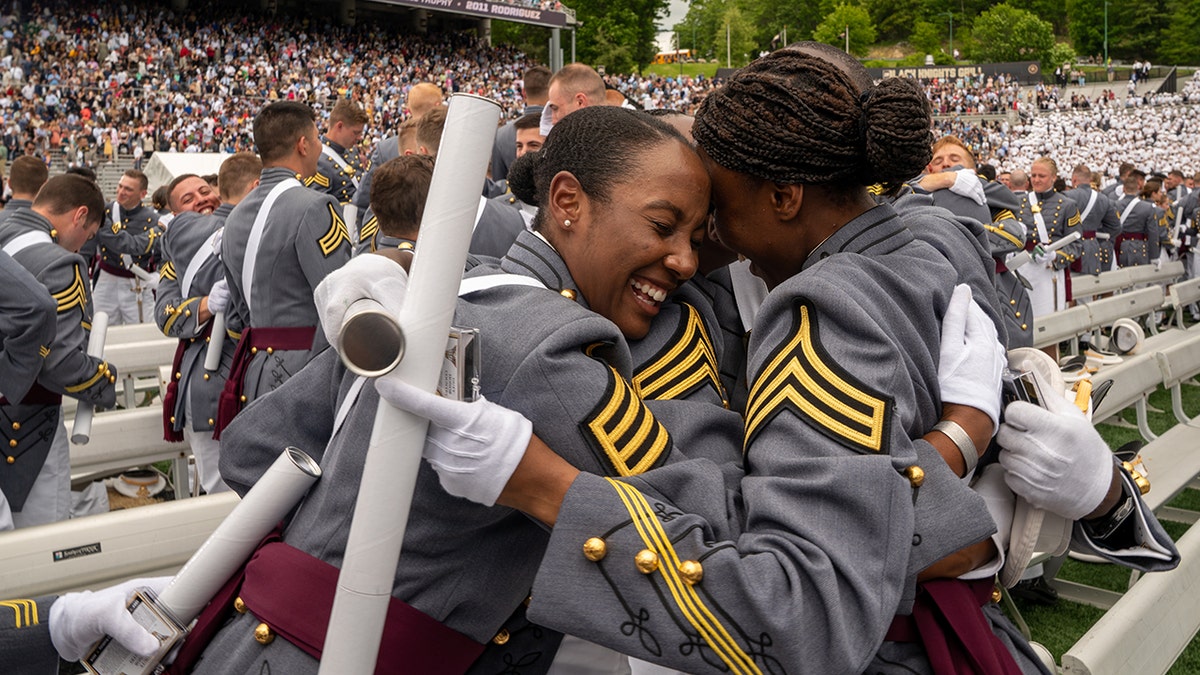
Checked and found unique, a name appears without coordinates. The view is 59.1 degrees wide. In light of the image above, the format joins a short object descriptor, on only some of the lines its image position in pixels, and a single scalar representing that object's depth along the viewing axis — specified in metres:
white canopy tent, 19.08
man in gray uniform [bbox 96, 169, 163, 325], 12.46
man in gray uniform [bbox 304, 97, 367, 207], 8.16
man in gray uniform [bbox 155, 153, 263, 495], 5.45
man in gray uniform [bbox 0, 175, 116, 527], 4.79
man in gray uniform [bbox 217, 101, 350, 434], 5.04
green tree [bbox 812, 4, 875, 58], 92.19
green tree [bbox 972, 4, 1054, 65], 84.56
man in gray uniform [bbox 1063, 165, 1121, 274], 14.64
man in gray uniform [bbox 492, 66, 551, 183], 6.71
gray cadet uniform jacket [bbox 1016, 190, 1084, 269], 12.56
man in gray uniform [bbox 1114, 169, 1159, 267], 17.02
